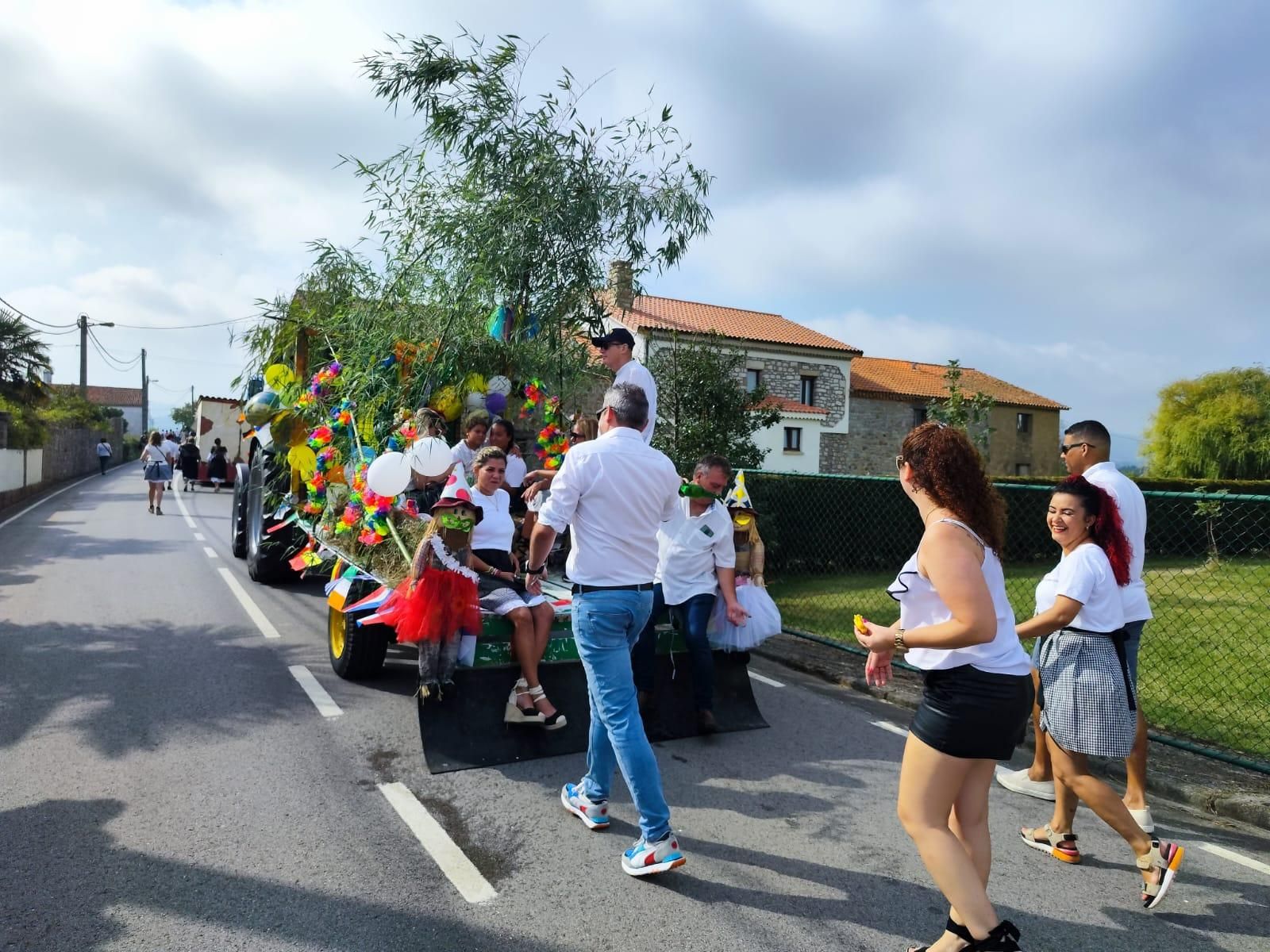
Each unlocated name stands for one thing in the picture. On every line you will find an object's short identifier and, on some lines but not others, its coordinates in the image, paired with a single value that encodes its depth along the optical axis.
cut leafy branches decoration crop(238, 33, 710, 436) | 7.54
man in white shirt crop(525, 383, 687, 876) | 3.41
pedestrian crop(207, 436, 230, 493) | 23.62
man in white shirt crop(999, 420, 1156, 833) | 3.82
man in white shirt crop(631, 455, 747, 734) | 5.08
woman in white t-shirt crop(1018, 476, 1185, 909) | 3.31
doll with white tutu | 5.27
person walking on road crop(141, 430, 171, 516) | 17.25
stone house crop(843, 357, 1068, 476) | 39.06
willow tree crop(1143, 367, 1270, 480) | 34.34
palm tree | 26.73
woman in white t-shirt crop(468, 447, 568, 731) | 4.67
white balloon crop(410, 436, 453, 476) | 5.62
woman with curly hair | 2.48
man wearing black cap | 5.20
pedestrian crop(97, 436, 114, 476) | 32.38
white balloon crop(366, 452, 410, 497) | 5.52
